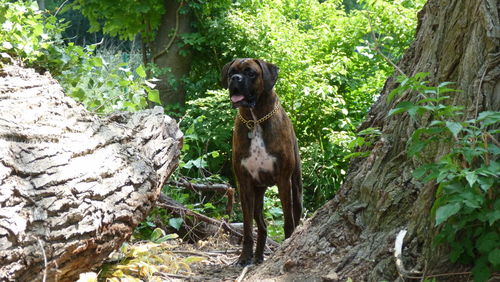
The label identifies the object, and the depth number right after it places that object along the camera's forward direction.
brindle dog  5.14
